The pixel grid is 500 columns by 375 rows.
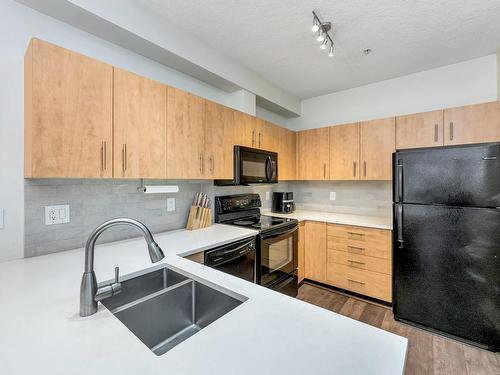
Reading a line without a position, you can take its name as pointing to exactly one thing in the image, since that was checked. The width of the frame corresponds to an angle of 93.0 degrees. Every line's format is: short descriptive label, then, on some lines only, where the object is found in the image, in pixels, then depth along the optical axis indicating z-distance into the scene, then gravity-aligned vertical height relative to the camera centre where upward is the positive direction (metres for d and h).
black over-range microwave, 2.32 +0.21
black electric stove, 2.15 -0.50
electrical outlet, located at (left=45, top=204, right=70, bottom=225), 1.48 -0.18
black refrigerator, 1.83 -0.46
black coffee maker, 3.25 -0.22
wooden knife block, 2.20 -0.29
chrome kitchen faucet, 0.81 -0.27
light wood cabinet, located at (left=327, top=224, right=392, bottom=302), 2.42 -0.80
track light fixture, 1.81 +1.28
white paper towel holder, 1.75 -0.02
